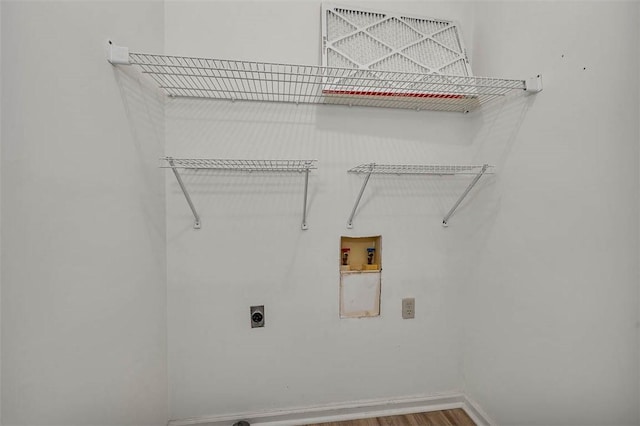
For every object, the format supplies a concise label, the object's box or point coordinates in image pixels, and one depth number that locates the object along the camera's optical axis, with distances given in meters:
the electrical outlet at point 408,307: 1.52
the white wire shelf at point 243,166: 1.25
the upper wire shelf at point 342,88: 1.18
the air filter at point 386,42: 1.29
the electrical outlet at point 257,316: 1.40
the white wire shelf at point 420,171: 1.36
